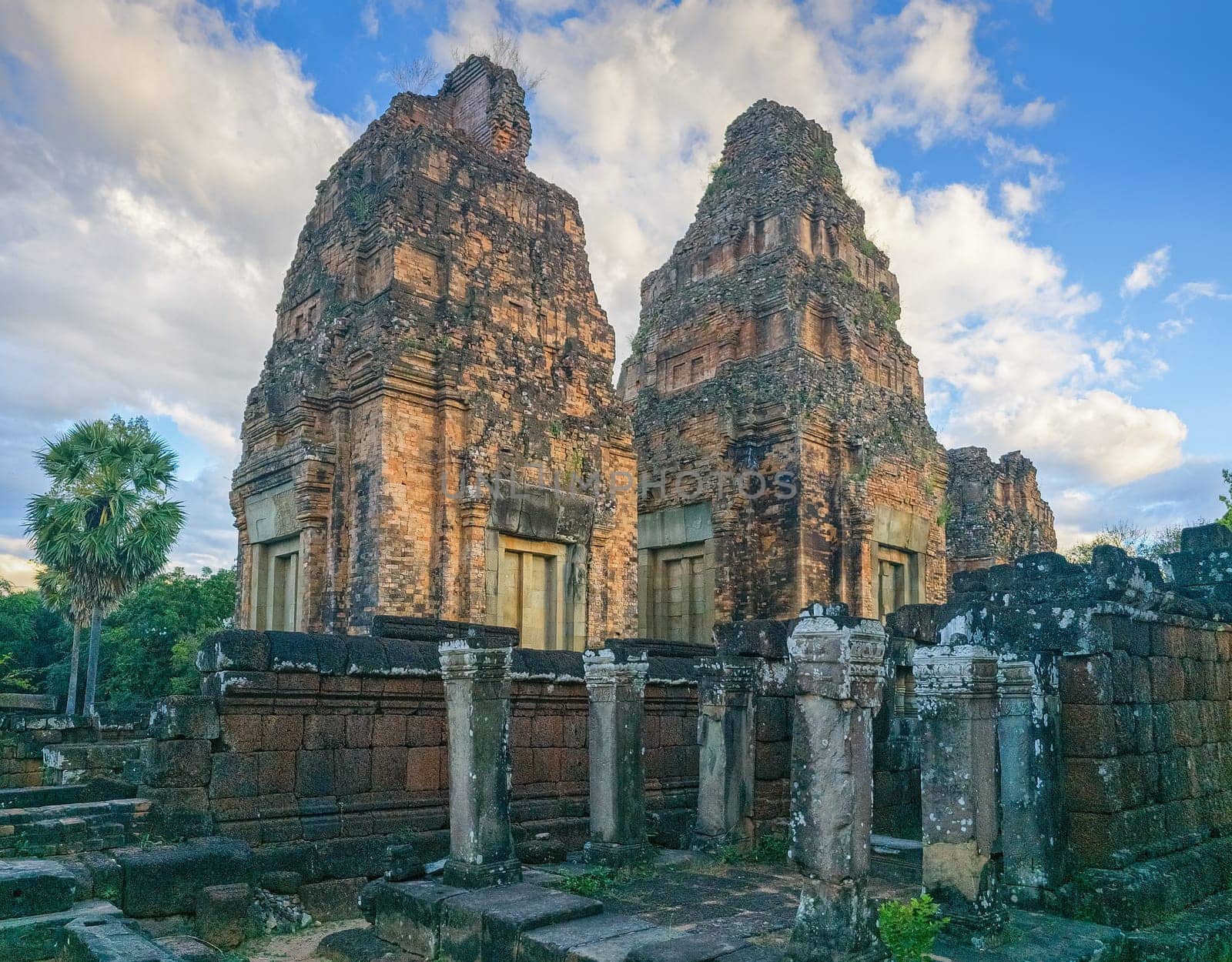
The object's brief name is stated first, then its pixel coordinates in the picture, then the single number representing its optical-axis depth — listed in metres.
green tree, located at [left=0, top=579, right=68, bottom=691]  34.81
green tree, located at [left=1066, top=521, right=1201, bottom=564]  36.72
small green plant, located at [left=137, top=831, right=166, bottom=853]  7.66
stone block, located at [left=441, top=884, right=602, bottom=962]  6.42
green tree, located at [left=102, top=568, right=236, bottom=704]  31.53
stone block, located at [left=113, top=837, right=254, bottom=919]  7.14
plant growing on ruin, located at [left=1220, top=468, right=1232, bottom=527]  24.02
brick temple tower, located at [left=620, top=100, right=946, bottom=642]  18.83
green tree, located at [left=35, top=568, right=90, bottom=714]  23.75
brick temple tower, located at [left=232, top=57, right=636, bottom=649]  14.15
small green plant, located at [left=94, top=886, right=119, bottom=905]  6.94
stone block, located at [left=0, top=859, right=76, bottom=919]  6.36
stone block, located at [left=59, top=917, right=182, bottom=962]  5.32
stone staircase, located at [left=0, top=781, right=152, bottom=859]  8.08
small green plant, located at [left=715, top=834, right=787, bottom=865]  9.23
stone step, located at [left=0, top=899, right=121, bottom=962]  5.97
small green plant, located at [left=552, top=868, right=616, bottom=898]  7.81
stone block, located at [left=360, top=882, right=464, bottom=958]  6.99
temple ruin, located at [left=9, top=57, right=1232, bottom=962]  6.57
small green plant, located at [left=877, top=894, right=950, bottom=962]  5.53
